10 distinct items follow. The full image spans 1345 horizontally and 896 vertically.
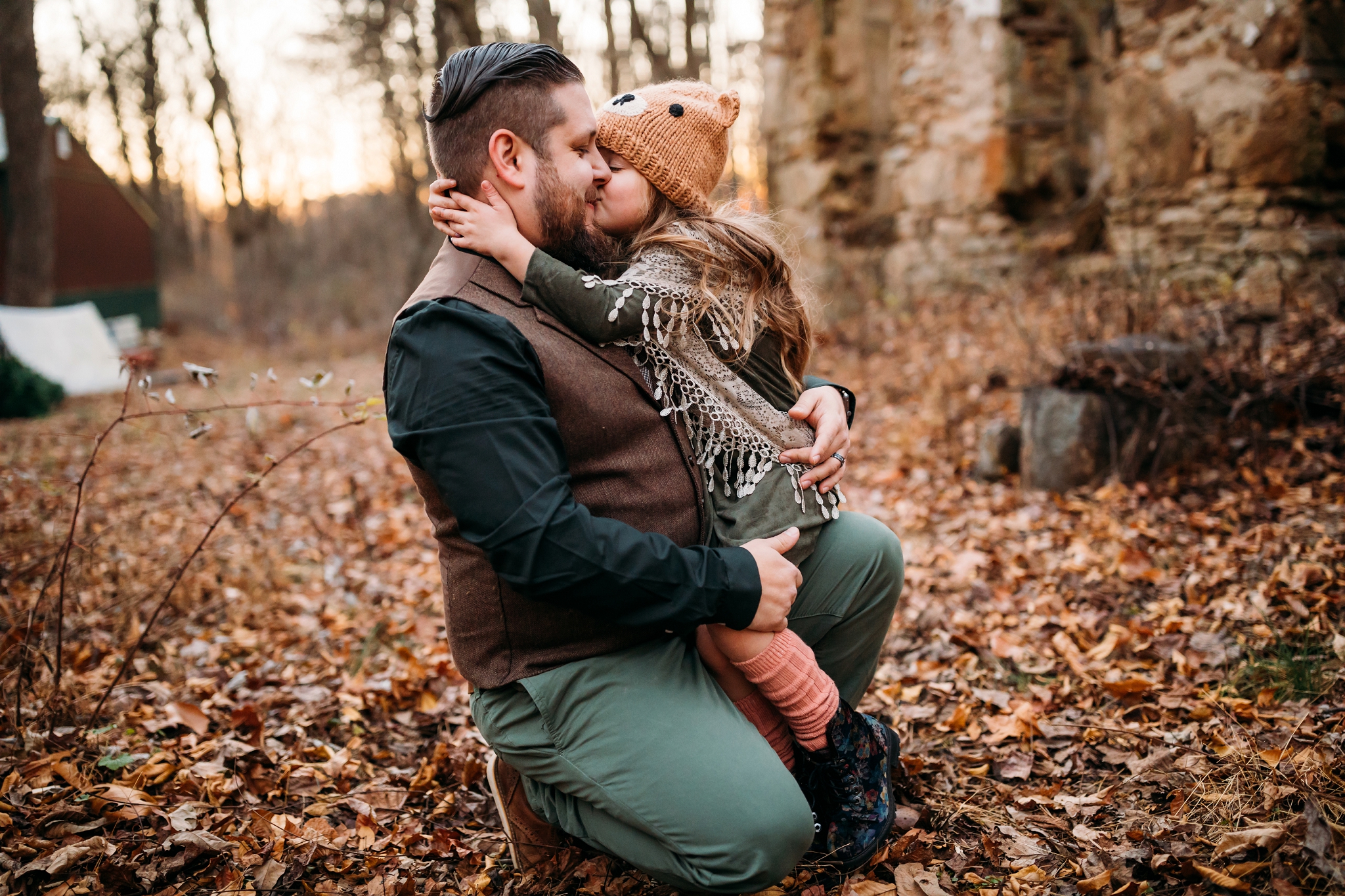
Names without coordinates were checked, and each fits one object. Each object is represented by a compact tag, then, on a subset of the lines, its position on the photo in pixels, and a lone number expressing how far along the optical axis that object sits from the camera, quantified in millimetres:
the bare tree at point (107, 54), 17531
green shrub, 8375
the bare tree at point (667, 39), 13969
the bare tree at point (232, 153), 16016
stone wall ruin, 5891
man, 1652
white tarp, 9719
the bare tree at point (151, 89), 17031
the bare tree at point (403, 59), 10372
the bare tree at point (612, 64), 14445
